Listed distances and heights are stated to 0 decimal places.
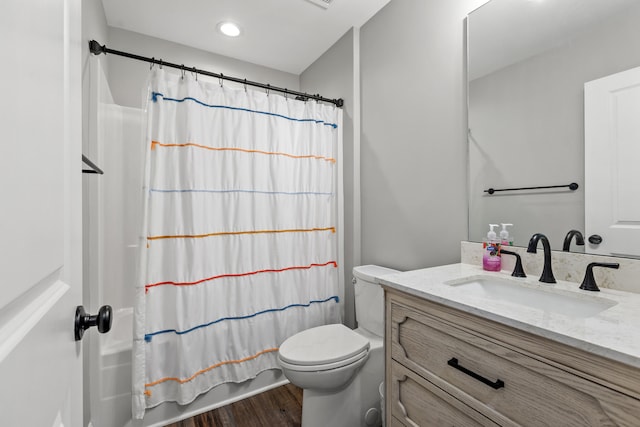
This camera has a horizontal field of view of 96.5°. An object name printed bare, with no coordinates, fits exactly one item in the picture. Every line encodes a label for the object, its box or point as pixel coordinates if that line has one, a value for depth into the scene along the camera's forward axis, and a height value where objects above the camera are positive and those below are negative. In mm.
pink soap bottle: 1221 -184
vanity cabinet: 566 -408
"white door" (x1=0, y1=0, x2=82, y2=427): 283 -1
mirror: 1010 +467
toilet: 1328 -744
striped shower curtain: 1544 -133
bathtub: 1512 -1040
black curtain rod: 1489 +841
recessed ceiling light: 2010 +1327
